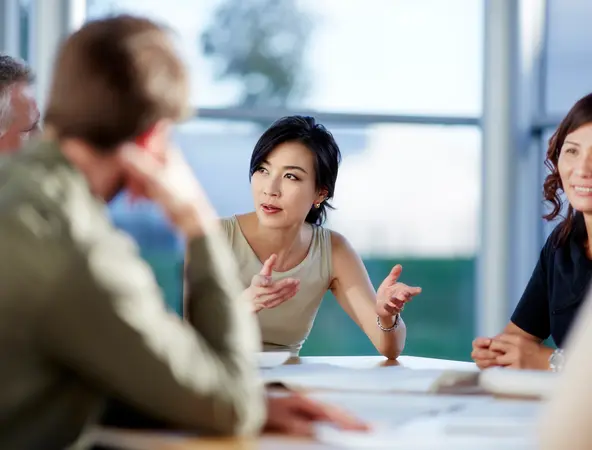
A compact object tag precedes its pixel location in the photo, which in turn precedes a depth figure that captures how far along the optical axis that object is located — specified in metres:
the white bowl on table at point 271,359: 1.96
